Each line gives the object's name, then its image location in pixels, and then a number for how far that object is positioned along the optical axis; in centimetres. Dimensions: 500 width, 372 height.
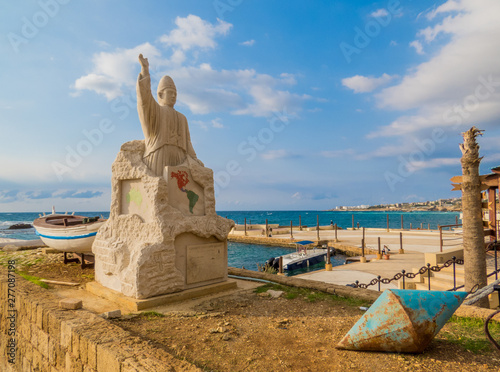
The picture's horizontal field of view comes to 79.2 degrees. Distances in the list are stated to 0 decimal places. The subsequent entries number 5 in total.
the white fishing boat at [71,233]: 773
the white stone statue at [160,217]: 525
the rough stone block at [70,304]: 432
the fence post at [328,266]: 1493
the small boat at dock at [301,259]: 2005
